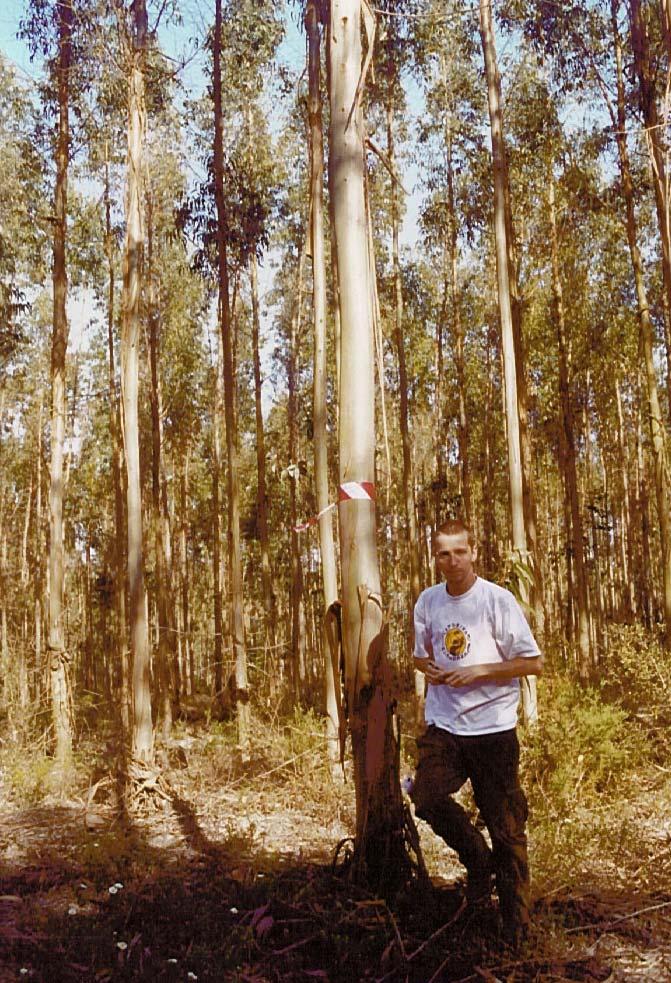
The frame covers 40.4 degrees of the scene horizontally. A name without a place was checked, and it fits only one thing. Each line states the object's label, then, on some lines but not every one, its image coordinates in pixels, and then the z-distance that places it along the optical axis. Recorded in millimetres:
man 3857
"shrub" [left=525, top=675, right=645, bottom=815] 7227
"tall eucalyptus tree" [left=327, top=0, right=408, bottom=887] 4355
